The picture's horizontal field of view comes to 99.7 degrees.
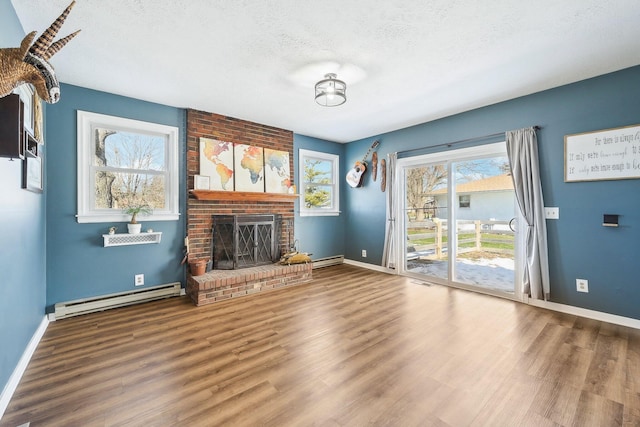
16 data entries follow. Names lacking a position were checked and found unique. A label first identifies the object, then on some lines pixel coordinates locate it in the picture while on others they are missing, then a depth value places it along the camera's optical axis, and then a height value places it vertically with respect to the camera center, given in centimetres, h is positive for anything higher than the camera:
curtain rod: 347 +105
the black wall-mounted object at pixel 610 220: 267 -6
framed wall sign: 260 +60
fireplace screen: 385 -34
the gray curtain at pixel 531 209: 310 +6
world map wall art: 379 +77
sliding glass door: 355 -5
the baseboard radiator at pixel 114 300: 286 -93
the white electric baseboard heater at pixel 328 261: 517 -87
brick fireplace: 338 +13
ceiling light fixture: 275 +135
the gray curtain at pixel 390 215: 464 +3
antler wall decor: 101 +61
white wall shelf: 307 -22
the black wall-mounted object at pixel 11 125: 117 +42
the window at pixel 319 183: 503 +67
